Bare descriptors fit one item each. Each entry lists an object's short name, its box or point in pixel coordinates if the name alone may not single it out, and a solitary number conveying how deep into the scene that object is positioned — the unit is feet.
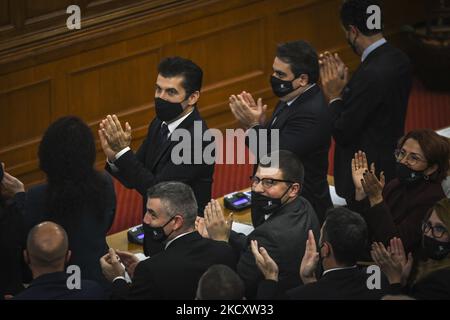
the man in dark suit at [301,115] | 43.79
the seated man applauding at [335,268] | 35.59
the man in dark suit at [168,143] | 42.36
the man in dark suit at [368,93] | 45.91
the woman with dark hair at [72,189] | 38.50
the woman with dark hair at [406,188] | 41.39
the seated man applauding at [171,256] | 35.98
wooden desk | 45.04
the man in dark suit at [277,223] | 38.71
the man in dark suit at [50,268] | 35.59
